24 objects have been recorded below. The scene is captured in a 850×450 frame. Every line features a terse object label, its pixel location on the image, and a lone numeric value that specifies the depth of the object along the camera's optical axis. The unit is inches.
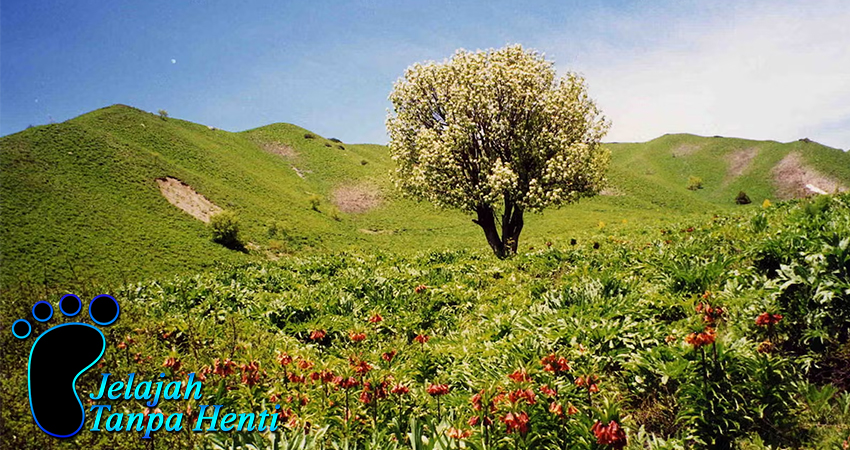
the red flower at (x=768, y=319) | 175.9
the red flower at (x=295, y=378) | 211.3
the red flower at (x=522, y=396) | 144.7
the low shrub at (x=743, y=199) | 2942.9
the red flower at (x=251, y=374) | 191.8
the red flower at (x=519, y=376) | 158.6
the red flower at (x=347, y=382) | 178.1
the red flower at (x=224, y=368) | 196.2
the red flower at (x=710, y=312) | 181.9
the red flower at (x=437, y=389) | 164.7
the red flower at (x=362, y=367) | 186.9
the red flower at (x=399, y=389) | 179.2
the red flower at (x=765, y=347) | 192.8
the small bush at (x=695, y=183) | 3474.4
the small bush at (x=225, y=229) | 1487.5
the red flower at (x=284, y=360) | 214.4
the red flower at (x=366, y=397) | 181.0
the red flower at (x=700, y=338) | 155.9
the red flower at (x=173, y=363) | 197.0
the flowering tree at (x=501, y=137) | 748.0
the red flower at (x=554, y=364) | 164.6
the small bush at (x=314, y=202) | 2345.0
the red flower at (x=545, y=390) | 163.6
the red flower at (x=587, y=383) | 156.2
